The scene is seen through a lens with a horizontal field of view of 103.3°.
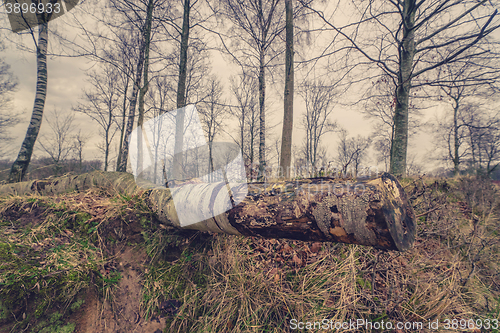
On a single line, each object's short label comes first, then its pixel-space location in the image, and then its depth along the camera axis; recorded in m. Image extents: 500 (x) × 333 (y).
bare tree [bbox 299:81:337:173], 21.53
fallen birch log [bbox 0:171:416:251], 1.26
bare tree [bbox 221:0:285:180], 7.82
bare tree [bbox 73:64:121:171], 15.29
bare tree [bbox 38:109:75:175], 19.58
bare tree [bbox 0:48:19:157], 16.52
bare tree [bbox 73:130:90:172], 20.30
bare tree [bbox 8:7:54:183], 5.13
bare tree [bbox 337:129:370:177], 26.79
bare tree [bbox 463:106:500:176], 14.91
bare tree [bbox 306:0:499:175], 5.06
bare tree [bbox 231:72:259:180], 17.73
